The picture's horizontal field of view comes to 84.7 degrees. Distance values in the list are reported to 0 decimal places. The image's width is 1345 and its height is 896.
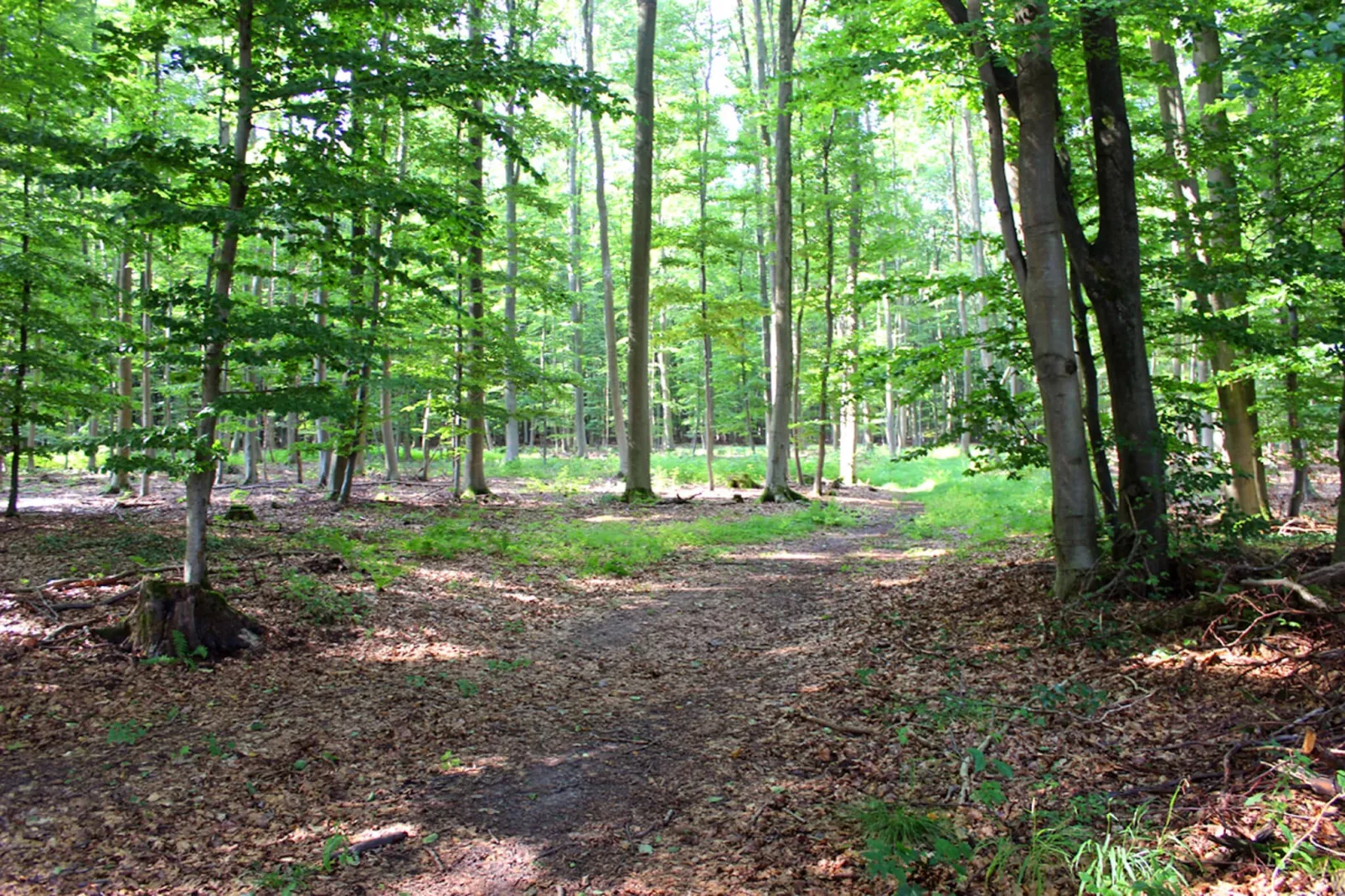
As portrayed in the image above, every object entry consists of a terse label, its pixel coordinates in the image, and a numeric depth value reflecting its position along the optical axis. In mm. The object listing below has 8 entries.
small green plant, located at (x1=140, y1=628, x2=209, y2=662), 5245
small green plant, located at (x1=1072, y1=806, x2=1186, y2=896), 2566
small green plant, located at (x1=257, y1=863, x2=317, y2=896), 3148
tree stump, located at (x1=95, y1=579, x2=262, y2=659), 5371
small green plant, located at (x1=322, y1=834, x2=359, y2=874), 3322
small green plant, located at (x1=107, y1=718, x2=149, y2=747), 4258
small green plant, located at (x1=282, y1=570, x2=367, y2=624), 6609
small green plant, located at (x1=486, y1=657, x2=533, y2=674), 5949
